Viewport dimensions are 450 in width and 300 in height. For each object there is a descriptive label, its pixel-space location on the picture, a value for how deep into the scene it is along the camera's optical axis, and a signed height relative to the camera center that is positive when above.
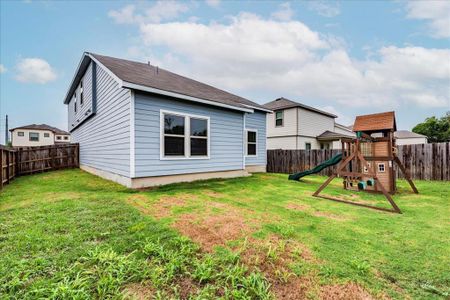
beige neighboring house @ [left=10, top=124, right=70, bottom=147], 35.83 +2.17
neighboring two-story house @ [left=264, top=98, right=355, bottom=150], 16.91 +1.88
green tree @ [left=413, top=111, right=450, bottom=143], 32.93 +3.60
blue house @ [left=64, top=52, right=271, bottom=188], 6.59 +0.82
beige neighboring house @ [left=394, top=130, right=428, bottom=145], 33.69 +1.98
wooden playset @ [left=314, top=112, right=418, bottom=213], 6.84 +0.08
